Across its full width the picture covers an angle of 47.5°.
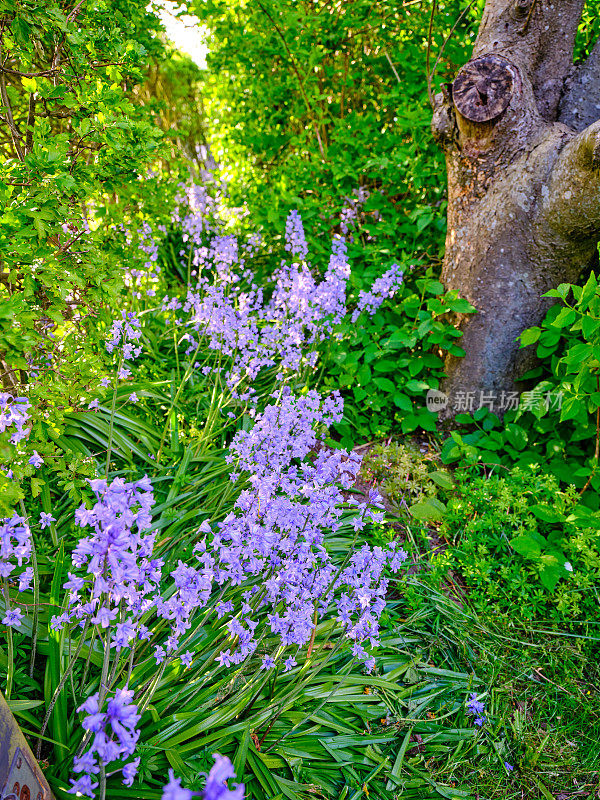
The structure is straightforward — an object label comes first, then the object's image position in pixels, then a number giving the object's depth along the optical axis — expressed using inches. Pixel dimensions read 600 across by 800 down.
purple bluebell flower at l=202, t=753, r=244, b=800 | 11.4
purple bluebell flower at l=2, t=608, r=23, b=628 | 25.4
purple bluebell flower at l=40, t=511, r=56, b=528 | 26.6
